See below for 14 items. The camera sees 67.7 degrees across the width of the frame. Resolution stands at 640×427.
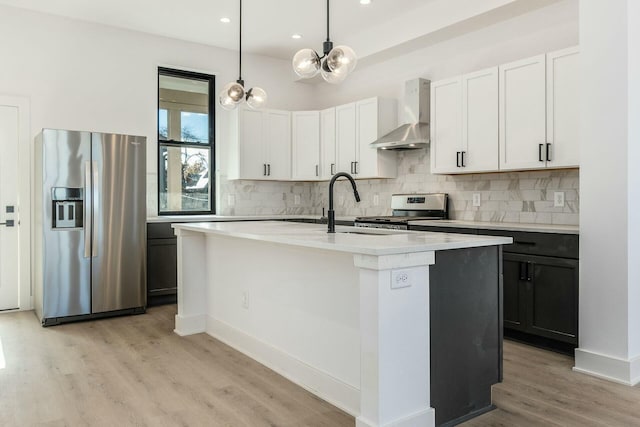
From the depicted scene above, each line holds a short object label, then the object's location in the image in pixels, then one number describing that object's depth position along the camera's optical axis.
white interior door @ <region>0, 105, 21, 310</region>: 4.64
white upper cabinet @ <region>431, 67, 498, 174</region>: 4.11
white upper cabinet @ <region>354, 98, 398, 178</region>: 5.32
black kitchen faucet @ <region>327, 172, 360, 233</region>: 2.67
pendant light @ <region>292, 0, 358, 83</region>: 2.96
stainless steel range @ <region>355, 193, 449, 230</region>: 4.69
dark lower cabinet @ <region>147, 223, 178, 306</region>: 4.95
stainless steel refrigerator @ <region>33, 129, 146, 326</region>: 4.21
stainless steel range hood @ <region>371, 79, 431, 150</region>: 4.75
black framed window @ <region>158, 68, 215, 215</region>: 5.59
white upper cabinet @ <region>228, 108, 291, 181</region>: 5.83
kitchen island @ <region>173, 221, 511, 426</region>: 2.07
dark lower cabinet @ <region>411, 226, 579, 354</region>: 3.24
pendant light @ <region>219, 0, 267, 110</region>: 3.70
